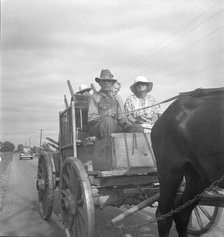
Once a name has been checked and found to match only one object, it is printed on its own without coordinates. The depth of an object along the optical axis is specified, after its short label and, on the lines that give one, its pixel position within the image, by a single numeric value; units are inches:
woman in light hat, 229.5
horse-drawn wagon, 180.1
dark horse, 141.1
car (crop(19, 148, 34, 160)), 2047.2
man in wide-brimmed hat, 212.2
